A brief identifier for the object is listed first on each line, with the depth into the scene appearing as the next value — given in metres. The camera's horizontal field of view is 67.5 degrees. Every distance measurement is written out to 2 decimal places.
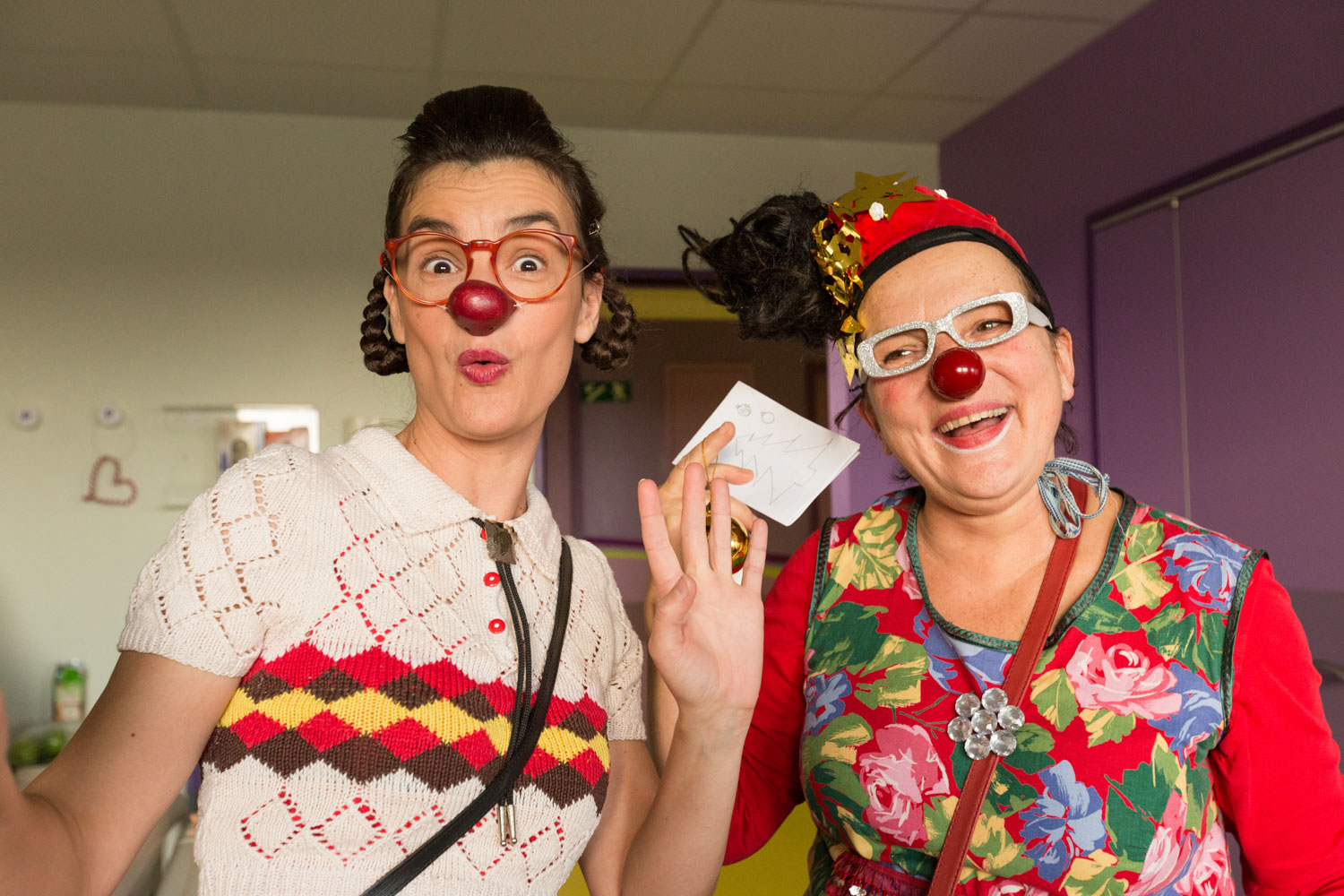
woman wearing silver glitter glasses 1.24
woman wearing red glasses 1.00
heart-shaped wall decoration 4.06
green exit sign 5.01
